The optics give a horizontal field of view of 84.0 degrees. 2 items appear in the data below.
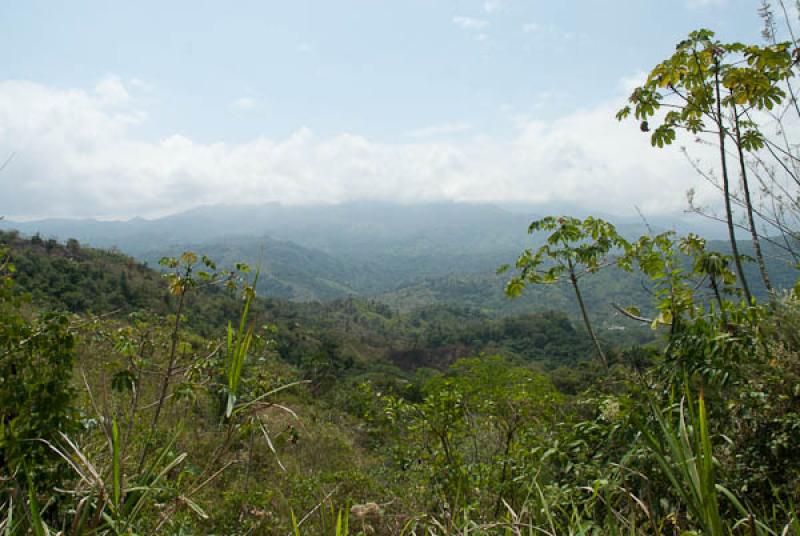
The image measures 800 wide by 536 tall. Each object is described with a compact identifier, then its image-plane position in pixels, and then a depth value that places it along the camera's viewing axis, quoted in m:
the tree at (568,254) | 3.14
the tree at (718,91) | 2.79
